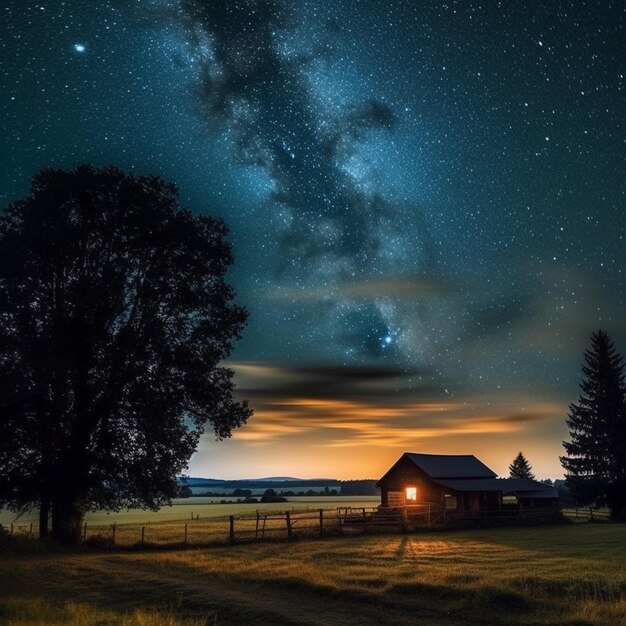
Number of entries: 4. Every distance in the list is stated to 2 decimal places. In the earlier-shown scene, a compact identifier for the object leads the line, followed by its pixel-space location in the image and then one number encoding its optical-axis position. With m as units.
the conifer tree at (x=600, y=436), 61.34
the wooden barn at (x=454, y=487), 56.19
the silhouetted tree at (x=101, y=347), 30.89
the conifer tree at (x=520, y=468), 103.79
